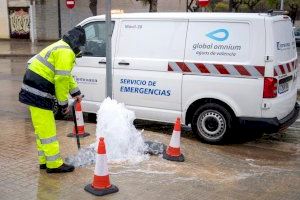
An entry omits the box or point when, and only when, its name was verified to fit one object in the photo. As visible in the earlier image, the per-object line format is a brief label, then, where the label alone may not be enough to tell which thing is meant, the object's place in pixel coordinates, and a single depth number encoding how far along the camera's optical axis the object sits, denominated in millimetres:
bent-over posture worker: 5266
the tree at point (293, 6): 46906
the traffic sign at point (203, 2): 14164
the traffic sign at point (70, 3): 24000
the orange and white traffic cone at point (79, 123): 7340
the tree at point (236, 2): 38672
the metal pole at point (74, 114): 5906
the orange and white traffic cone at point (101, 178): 4930
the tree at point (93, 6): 27453
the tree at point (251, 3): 47388
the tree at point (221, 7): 55306
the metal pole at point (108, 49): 6227
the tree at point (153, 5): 27562
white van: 6836
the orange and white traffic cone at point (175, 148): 6219
